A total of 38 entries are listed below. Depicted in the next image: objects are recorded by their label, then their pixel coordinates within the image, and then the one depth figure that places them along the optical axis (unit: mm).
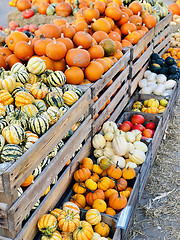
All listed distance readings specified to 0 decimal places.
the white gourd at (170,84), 5426
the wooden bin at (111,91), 3377
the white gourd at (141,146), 3516
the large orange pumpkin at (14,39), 3416
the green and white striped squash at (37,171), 2187
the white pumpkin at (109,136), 3525
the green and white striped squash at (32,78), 2942
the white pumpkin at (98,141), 3406
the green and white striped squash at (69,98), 2789
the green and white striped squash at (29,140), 2178
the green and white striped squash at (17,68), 2973
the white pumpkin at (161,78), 5578
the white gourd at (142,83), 5370
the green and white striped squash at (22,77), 2797
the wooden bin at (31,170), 1783
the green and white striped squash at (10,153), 1949
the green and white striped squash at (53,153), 2448
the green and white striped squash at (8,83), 2543
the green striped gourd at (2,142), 2029
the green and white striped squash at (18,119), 2234
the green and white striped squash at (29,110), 2441
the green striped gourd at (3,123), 2172
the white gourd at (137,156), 3312
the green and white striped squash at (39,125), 2252
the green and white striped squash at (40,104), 2563
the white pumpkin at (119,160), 3304
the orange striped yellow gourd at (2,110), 2319
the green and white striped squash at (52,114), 2379
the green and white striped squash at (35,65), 2904
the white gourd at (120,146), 3395
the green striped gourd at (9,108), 2412
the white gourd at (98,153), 3357
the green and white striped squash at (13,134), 2074
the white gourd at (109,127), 3589
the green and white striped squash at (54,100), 2643
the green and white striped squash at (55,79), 2896
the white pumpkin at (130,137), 3646
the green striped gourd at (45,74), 2953
